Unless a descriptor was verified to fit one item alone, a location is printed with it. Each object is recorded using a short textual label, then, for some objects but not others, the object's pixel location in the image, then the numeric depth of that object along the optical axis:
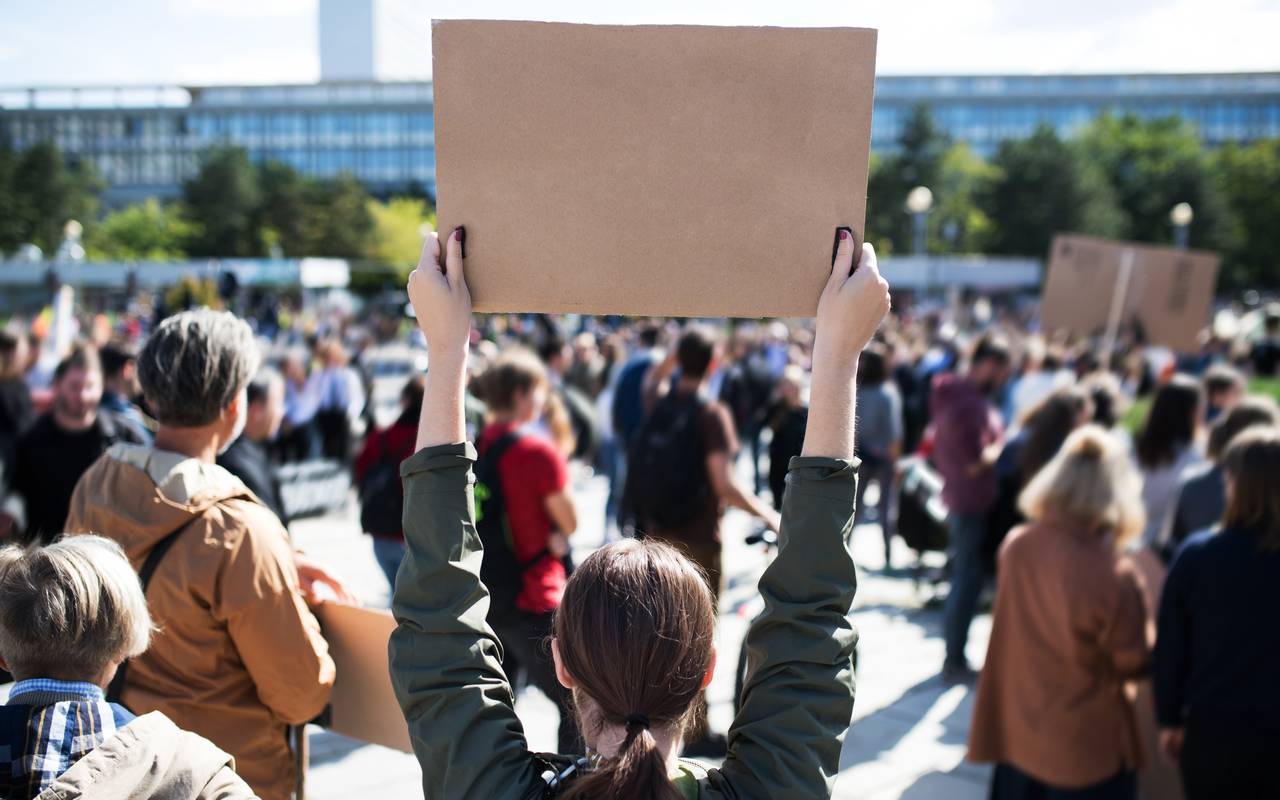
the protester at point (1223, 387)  6.04
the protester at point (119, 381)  5.15
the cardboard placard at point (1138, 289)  9.64
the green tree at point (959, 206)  71.25
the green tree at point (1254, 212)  59.56
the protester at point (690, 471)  4.93
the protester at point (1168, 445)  5.01
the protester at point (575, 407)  10.41
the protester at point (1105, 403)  5.94
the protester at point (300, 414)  10.71
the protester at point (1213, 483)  4.14
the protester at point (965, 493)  6.05
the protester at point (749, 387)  11.19
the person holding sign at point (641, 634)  1.34
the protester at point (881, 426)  8.32
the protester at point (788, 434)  5.74
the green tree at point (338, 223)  73.00
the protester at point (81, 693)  1.51
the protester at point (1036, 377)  8.38
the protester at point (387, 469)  4.80
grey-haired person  2.09
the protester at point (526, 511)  3.86
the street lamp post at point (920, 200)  27.39
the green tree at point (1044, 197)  61.06
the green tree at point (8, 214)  67.38
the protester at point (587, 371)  12.27
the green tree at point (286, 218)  73.00
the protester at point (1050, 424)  5.20
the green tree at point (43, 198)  68.56
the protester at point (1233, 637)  3.01
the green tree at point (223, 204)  77.38
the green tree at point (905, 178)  69.38
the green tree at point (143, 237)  81.31
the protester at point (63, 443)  4.51
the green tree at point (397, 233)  78.31
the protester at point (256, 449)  3.76
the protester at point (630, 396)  8.89
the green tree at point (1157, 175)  60.97
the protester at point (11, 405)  5.93
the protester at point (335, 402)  10.83
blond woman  3.40
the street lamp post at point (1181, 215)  31.81
